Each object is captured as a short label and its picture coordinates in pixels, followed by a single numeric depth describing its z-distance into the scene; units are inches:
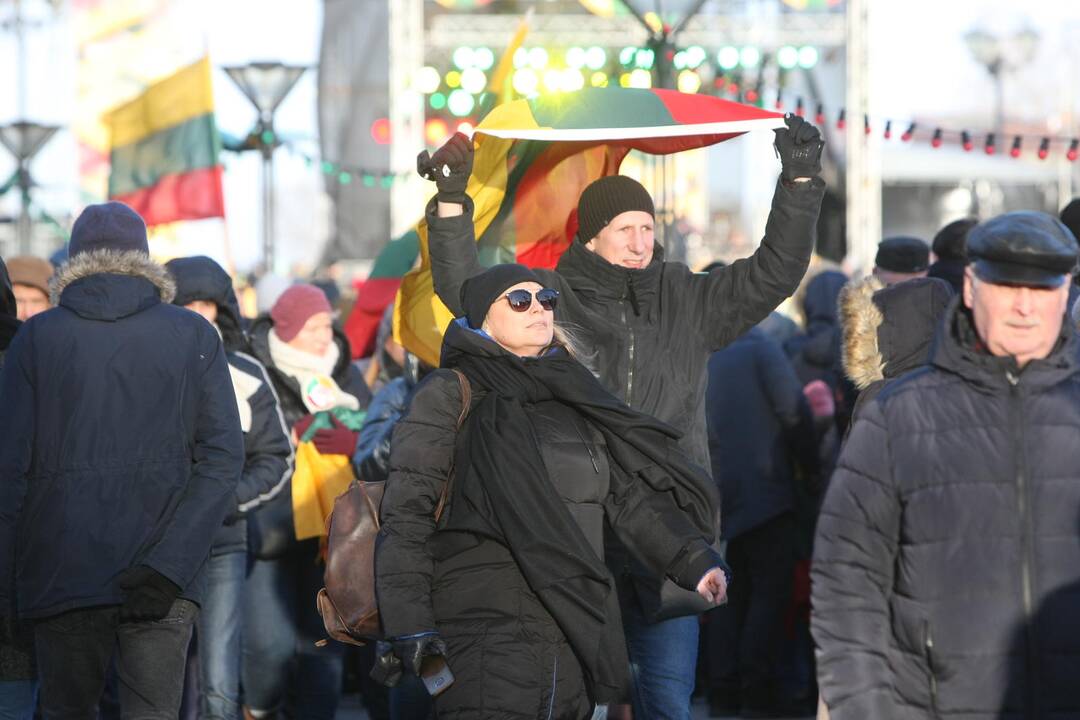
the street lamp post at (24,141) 2009.1
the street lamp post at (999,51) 2603.3
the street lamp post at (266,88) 1466.5
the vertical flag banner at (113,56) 3671.3
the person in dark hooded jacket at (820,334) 834.8
